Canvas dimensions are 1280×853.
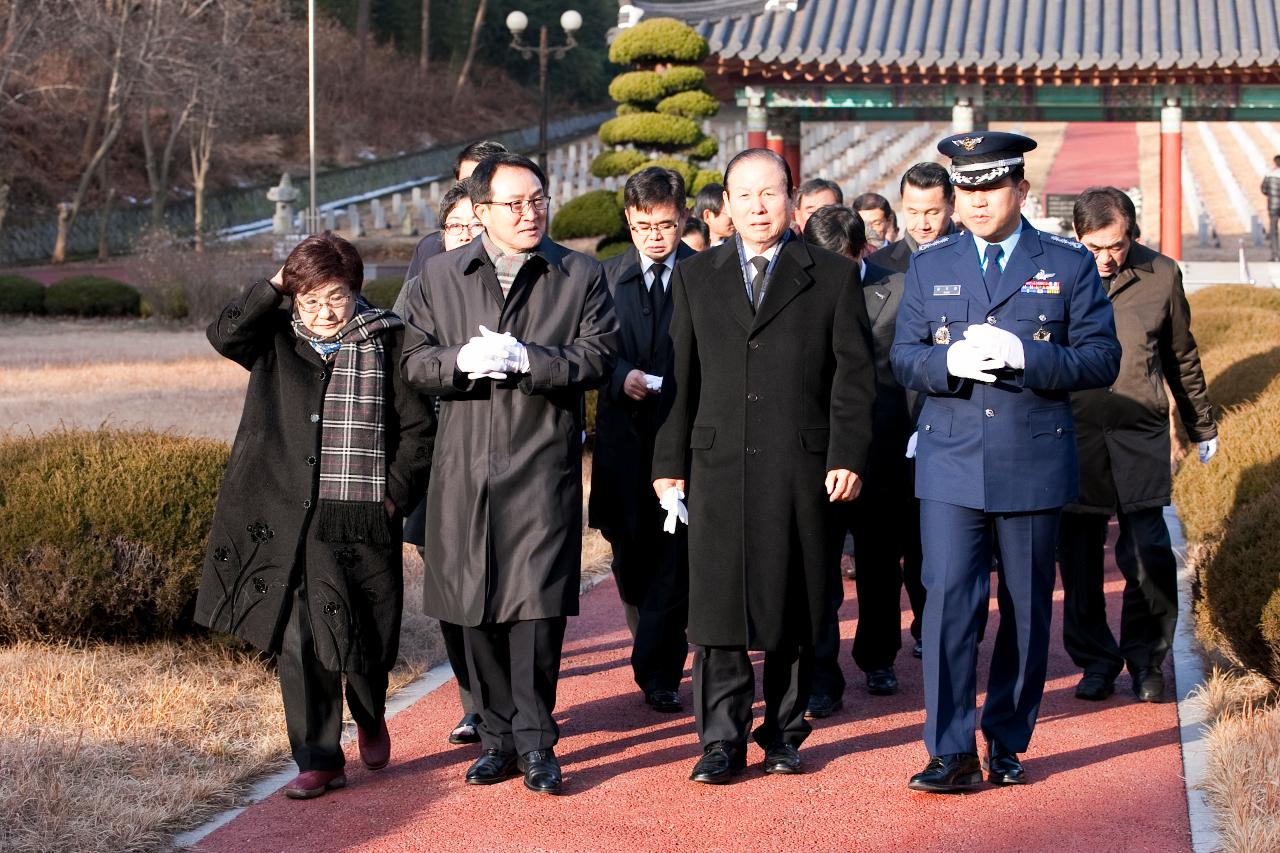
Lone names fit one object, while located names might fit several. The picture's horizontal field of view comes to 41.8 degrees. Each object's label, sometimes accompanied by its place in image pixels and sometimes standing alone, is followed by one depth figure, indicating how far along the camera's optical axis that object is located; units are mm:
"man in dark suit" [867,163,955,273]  6406
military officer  4836
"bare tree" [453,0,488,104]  62656
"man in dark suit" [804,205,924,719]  6258
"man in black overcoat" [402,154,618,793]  4965
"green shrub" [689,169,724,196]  19547
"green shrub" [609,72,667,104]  20062
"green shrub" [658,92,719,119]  19969
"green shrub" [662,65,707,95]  19609
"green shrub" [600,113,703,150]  20844
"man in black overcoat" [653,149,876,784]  5051
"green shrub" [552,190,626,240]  22906
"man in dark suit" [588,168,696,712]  5891
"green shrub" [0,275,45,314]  28578
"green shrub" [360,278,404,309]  22359
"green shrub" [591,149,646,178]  21578
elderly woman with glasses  4898
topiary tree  19219
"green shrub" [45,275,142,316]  28547
